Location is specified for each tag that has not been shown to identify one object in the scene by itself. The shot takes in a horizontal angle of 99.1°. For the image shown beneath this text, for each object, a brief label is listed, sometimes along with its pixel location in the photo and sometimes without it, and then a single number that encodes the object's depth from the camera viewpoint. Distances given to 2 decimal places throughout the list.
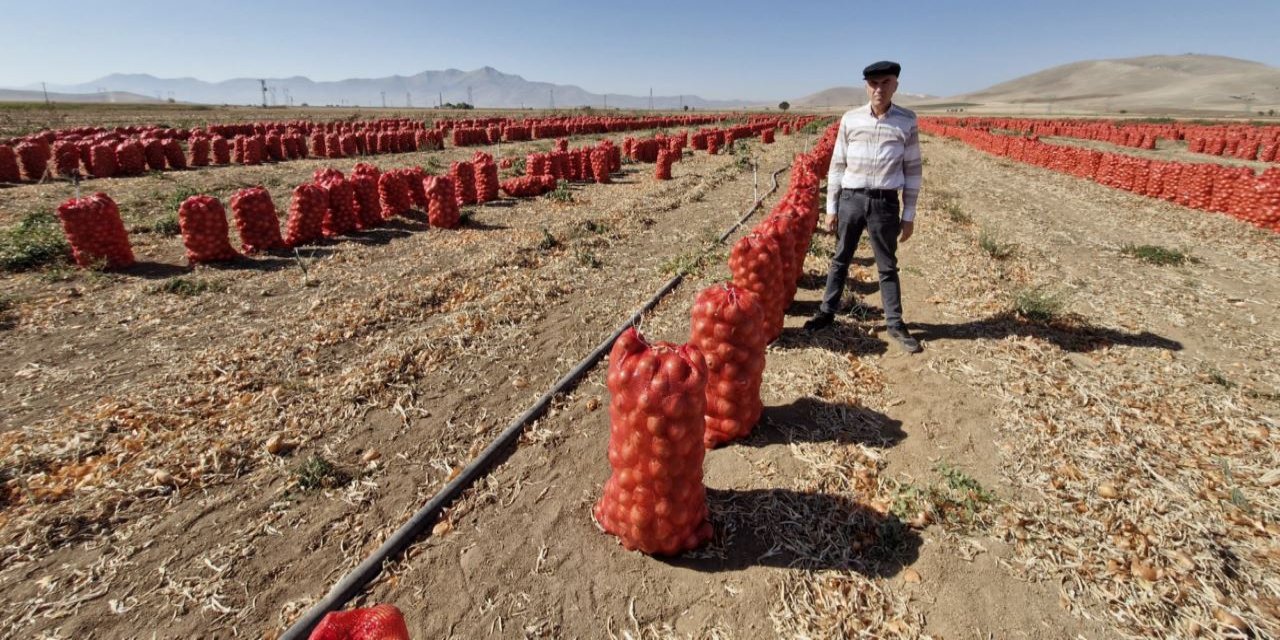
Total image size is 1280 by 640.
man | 5.61
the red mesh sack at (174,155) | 20.02
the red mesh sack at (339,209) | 11.02
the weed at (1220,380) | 5.45
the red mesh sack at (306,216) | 10.33
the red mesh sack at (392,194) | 12.49
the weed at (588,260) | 9.54
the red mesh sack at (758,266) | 5.70
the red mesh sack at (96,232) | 8.67
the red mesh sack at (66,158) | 17.14
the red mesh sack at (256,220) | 9.70
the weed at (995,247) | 10.24
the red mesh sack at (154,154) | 19.39
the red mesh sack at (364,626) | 1.96
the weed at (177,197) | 13.29
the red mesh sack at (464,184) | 14.22
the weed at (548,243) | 10.60
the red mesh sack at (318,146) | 25.61
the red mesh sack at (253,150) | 21.86
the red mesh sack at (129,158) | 18.48
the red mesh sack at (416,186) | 13.14
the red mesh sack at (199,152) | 20.97
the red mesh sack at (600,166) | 18.92
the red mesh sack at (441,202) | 11.71
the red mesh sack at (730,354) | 4.21
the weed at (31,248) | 8.80
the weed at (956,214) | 13.27
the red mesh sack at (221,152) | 21.81
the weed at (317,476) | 4.27
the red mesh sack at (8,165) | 15.93
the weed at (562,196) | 15.10
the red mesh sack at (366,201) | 11.53
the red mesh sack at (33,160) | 16.45
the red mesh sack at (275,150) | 23.64
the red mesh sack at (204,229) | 9.11
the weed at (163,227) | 11.11
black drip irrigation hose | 3.14
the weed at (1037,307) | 6.92
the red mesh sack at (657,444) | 3.13
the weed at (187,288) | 8.02
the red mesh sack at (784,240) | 6.22
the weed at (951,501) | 3.76
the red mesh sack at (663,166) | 19.28
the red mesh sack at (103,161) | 17.50
